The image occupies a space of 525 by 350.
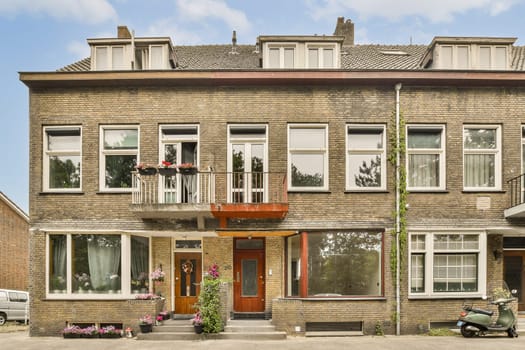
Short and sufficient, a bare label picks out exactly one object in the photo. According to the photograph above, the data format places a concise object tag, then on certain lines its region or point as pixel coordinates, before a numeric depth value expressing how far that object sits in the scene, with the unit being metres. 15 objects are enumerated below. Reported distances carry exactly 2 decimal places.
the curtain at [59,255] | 13.48
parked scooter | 12.19
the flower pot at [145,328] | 12.46
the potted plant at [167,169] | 12.87
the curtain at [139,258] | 13.56
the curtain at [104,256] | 13.48
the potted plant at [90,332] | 12.66
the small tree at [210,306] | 12.25
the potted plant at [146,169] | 12.91
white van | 19.98
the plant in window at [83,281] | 13.38
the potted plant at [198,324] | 12.26
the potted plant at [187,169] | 12.96
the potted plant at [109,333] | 12.68
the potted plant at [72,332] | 12.68
